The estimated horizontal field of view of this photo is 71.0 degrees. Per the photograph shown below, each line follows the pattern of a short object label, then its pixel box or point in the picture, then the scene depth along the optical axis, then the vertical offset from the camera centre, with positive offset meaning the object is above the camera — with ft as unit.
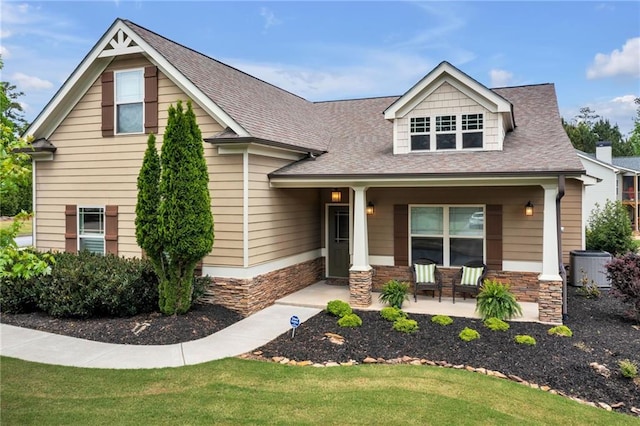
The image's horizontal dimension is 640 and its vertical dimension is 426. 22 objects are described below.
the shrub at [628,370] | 19.81 -6.80
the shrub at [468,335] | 24.88 -6.59
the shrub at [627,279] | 29.04 -4.14
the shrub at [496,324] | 26.63 -6.44
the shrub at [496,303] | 28.81 -5.63
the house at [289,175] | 31.48 +3.03
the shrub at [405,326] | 26.43 -6.46
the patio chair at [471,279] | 34.82 -4.88
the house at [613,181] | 97.81 +9.12
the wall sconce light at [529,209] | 34.50 +0.61
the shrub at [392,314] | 28.96 -6.32
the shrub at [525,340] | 24.17 -6.70
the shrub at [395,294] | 32.19 -5.55
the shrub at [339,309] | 29.73 -6.12
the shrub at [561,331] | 25.83 -6.65
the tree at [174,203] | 27.25 +0.90
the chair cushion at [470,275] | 35.14 -4.56
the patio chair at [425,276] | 35.55 -4.76
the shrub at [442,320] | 28.04 -6.48
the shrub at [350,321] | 27.68 -6.47
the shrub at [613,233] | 49.03 -1.78
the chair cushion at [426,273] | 36.27 -4.54
